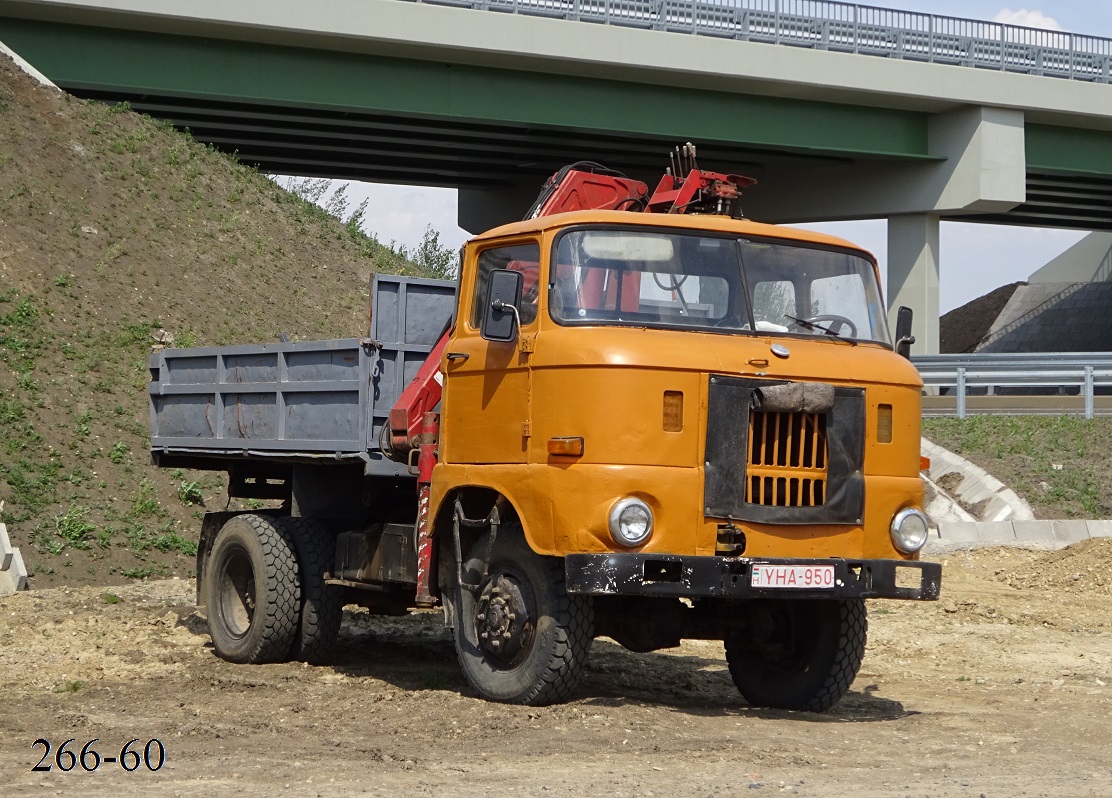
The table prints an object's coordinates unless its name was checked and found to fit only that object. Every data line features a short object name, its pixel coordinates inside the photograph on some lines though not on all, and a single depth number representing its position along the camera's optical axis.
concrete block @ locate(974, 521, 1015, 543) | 16.94
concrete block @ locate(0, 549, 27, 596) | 13.15
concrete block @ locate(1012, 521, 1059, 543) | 17.03
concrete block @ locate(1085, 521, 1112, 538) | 17.30
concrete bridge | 27.33
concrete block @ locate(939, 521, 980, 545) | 16.88
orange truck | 7.65
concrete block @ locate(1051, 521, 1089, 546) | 17.06
